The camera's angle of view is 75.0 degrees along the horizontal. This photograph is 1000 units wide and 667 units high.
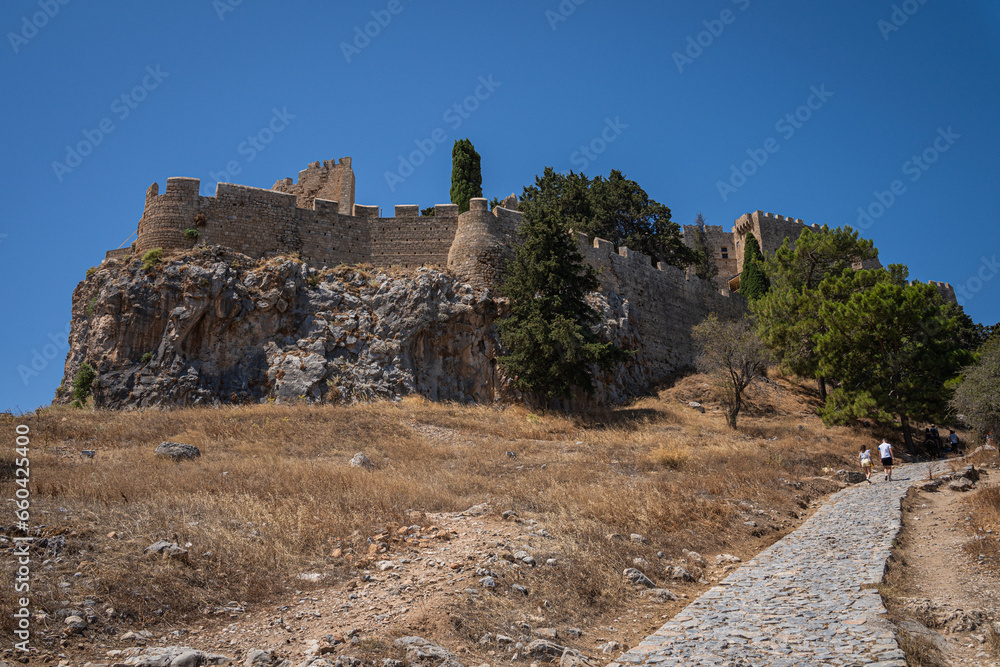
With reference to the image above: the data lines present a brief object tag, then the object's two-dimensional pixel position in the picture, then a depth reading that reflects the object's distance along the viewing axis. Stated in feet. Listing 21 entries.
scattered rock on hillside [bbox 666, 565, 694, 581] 30.30
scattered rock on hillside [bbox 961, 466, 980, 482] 49.83
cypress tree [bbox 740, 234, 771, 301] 133.28
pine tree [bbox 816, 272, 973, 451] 73.97
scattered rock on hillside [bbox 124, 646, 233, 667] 18.61
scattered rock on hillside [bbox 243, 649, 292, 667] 19.24
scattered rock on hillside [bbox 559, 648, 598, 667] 20.67
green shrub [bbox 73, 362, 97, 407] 72.64
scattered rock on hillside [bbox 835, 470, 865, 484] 57.11
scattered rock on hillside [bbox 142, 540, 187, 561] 24.76
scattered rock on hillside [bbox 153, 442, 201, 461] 46.75
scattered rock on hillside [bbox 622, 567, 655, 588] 28.68
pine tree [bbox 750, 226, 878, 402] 88.89
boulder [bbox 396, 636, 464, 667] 19.66
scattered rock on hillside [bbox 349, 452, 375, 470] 47.60
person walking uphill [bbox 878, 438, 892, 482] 55.42
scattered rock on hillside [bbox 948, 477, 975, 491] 47.84
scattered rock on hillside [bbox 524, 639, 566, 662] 21.22
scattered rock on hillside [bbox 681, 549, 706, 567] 32.56
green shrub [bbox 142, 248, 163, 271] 77.46
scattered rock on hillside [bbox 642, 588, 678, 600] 27.71
